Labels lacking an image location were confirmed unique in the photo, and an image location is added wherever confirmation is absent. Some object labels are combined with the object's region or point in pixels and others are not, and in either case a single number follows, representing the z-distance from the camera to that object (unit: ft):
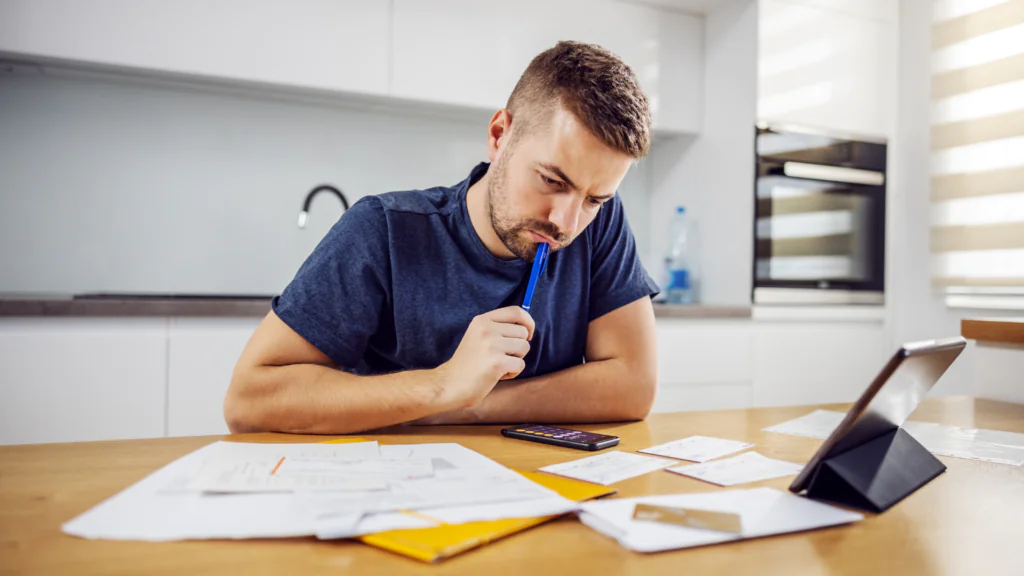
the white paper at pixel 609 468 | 2.50
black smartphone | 3.02
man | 3.33
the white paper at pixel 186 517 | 1.81
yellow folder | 1.73
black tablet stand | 2.24
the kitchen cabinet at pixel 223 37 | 6.84
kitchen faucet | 8.42
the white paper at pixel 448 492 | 1.98
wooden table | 1.68
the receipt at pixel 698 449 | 2.89
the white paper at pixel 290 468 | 2.15
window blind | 8.17
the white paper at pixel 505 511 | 1.94
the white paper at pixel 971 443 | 3.05
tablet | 2.18
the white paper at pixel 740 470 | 2.54
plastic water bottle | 9.73
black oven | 9.12
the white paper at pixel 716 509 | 1.86
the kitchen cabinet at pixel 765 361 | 8.43
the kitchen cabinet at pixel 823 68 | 9.16
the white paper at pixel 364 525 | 1.80
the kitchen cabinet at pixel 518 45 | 8.20
